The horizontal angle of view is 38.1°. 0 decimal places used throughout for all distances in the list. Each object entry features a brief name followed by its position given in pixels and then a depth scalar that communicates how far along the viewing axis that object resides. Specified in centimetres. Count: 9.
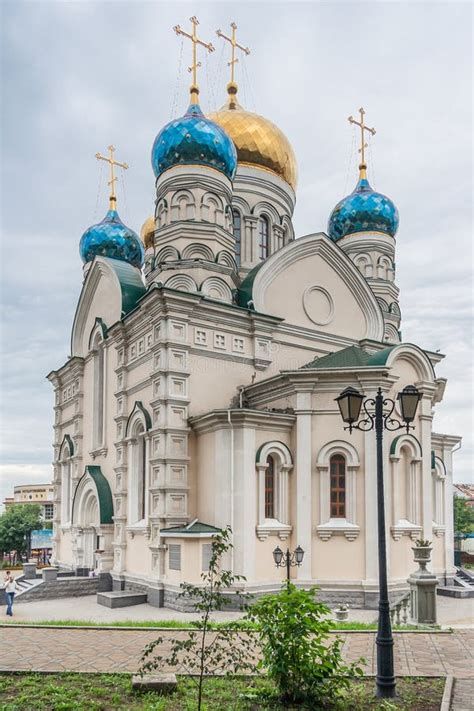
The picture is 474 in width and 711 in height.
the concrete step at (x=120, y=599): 1490
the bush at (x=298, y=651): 616
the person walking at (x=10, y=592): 1485
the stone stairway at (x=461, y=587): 1573
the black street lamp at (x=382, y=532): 675
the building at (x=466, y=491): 6696
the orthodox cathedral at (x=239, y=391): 1463
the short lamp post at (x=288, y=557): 1249
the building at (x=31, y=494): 7531
